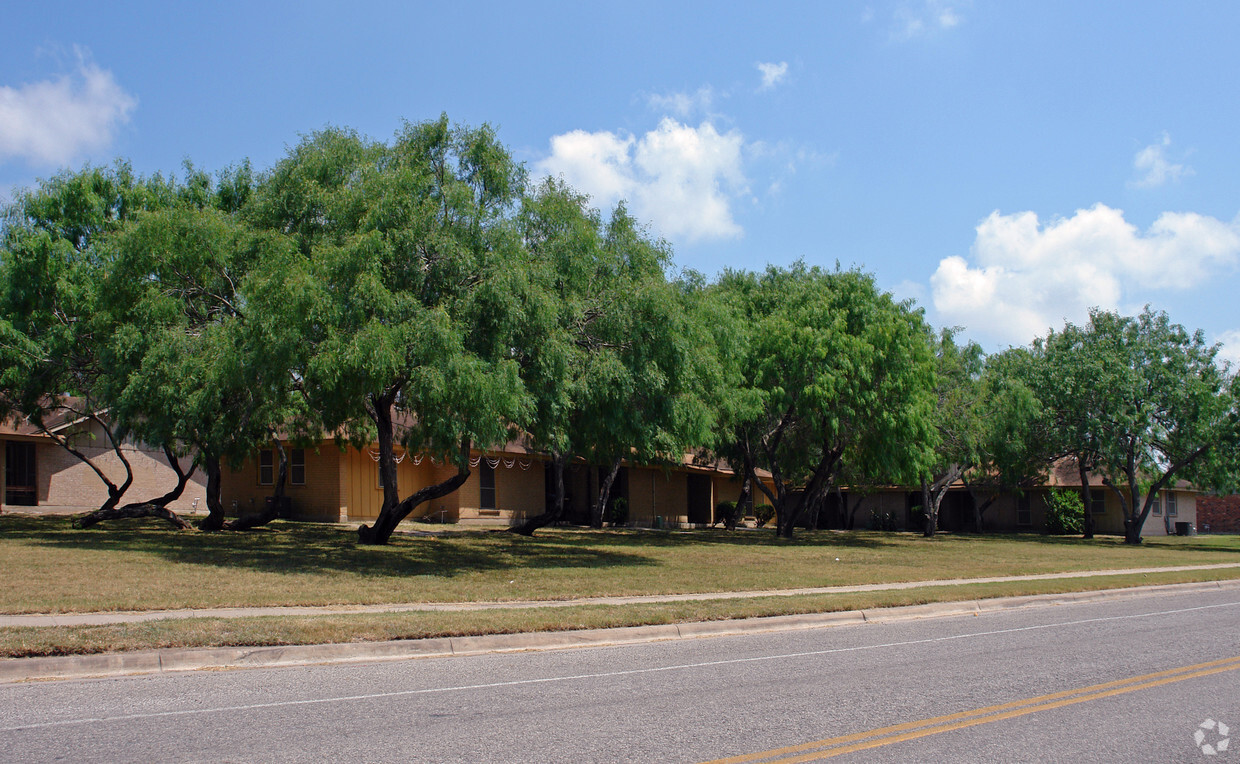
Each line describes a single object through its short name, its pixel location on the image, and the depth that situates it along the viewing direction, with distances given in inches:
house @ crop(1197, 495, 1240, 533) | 2287.2
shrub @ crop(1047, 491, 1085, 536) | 1855.3
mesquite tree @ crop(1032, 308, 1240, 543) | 1451.8
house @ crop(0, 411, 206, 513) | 1201.8
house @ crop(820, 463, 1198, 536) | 1935.3
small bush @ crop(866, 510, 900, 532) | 1969.7
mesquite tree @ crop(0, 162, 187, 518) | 852.0
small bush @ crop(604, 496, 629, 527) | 1519.4
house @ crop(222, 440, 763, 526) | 1221.1
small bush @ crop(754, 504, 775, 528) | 1824.9
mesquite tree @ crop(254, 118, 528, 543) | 642.2
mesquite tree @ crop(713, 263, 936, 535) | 1086.4
